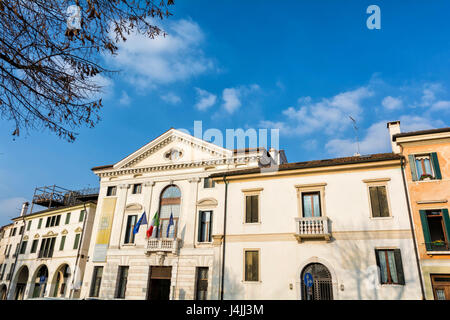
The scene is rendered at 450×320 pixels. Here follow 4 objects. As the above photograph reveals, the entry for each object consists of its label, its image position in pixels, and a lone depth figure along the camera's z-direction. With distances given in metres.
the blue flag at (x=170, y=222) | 26.32
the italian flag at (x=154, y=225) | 26.97
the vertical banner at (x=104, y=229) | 29.46
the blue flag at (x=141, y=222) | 26.80
